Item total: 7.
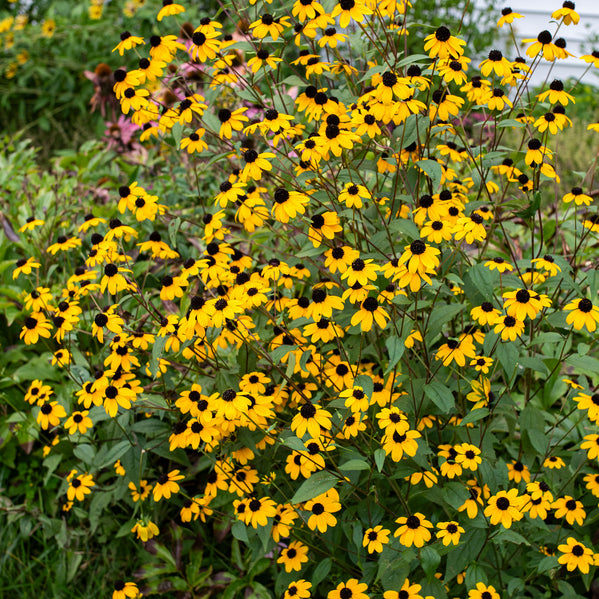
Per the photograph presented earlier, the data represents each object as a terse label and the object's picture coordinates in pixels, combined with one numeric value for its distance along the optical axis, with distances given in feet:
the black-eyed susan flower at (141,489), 6.93
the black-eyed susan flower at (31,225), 8.18
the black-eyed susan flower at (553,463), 6.38
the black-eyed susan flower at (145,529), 6.37
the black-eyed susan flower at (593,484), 5.99
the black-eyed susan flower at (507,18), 6.40
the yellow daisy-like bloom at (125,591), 6.40
